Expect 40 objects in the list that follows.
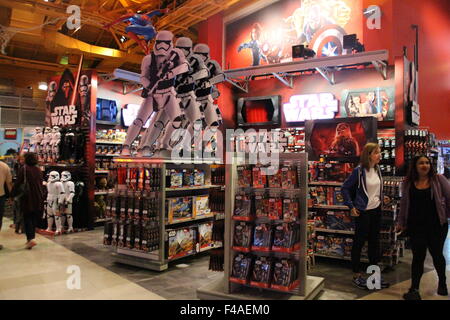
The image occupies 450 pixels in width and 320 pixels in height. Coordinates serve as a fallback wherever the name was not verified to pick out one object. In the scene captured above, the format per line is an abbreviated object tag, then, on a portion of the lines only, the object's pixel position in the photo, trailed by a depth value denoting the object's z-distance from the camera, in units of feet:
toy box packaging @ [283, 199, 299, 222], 11.47
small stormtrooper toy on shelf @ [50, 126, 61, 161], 26.91
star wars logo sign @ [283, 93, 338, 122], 28.22
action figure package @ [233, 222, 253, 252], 12.07
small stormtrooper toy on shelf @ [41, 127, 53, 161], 27.33
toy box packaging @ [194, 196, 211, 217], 19.01
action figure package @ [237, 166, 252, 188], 12.32
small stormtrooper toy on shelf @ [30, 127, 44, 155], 28.19
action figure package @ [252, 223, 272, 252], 11.75
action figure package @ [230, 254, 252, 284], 12.04
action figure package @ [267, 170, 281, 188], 11.89
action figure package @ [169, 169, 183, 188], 17.43
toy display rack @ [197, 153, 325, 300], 11.76
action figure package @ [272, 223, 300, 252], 11.46
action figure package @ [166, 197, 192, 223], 17.31
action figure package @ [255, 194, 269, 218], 11.87
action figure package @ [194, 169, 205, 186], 19.07
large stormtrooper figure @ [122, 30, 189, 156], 19.21
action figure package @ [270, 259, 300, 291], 11.44
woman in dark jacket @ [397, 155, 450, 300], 12.59
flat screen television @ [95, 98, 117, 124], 29.58
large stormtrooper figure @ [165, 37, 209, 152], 20.48
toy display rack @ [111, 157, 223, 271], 16.57
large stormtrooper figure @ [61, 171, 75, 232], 24.36
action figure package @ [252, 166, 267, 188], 12.05
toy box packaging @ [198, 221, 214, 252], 18.89
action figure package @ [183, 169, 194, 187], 18.25
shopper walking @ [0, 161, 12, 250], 19.46
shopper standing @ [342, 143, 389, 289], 14.28
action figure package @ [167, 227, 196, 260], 17.10
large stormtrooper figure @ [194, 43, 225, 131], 21.86
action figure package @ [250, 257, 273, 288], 11.71
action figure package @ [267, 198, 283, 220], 11.66
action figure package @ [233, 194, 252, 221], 12.08
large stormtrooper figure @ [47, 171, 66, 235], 24.12
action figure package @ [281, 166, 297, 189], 11.73
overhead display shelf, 21.21
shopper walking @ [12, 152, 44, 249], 19.92
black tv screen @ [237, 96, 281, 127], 31.05
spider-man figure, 25.83
